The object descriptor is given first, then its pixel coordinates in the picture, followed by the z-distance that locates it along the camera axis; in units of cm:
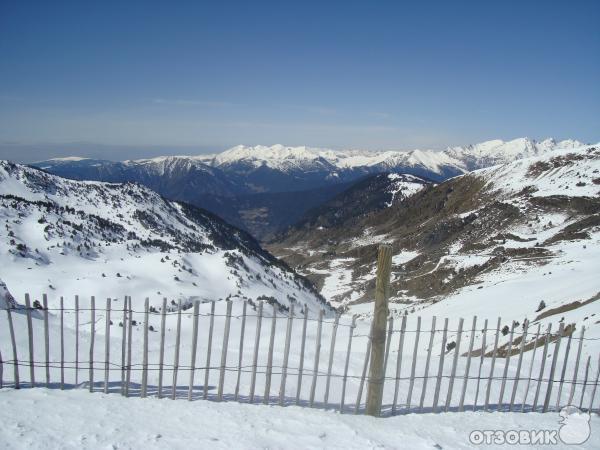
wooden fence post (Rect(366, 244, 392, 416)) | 803
